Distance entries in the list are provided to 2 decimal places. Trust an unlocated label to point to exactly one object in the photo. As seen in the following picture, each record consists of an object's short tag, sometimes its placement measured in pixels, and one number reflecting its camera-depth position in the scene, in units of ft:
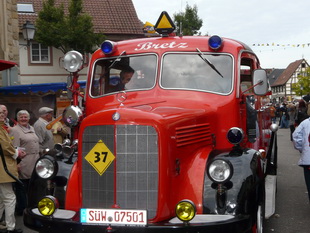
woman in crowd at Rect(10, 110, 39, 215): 22.29
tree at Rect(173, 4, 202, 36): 133.90
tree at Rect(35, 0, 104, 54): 74.84
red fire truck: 13.00
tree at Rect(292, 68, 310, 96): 204.74
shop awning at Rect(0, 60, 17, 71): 27.20
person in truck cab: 17.93
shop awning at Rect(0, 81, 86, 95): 37.40
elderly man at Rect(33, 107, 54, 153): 25.86
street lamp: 42.60
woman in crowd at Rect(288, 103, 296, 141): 59.21
